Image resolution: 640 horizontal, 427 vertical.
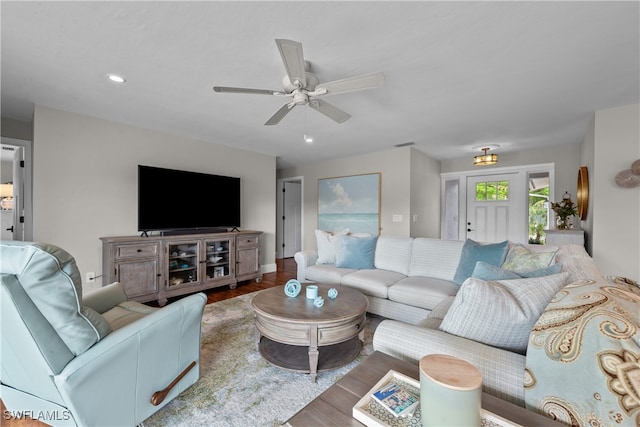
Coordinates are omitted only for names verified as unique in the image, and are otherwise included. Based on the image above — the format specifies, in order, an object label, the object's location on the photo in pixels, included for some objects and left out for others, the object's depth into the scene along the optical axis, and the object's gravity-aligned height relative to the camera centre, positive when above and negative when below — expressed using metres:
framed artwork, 5.09 +0.21
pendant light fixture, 4.35 +0.94
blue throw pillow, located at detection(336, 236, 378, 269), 3.19 -0.48
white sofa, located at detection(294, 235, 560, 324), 2.42 -0.68
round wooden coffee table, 1.77 -0.81
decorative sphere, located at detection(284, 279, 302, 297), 2.20 -0.65
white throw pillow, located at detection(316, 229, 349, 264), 3.43 -0.44
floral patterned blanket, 0.68 -0.42
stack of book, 0.77 -0.58
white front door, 4.82 +0.12
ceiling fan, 1.51 +0.90
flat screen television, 3.34 +0.18
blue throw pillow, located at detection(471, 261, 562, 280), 1.42 -0.33
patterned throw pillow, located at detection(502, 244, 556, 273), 1.91 -0.34
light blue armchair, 1.01 -0.61
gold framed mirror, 3.27 +0.30
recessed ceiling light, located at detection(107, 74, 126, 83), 2.16 +1.14
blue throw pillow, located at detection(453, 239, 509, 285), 2.30 -0.38
